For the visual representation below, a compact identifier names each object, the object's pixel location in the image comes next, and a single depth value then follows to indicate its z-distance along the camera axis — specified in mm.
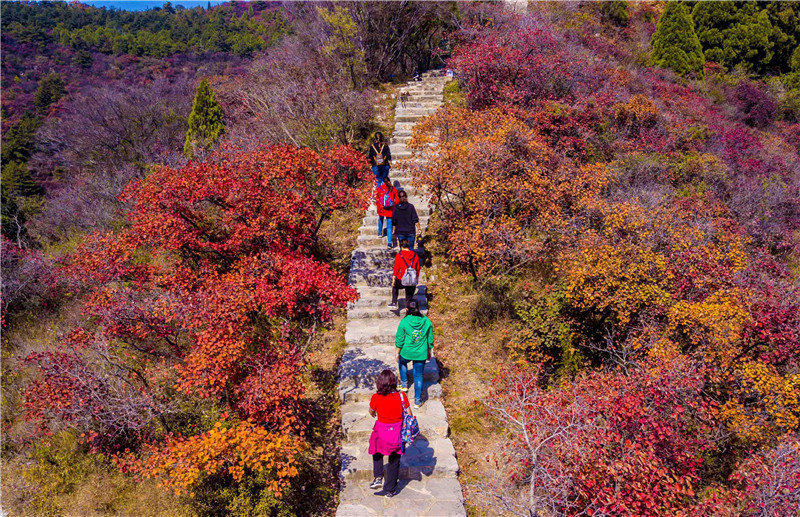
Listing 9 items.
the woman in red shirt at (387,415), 5141
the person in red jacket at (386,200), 9273
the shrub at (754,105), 21703
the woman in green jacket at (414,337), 6234
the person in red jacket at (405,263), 7543
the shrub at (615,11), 26938
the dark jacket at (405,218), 8289
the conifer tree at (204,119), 16812
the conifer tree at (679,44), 23469
